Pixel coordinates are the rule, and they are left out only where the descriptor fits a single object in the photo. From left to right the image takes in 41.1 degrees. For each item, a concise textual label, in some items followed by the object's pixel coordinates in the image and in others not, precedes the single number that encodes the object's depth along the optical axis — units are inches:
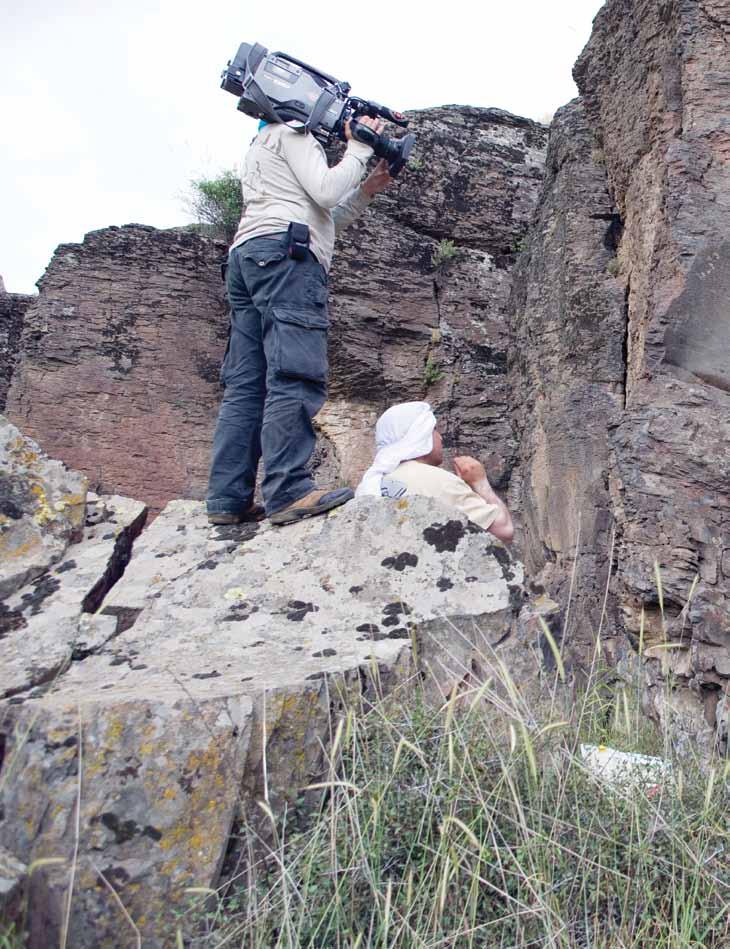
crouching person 141.9
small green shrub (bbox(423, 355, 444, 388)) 277.6
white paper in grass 88.7
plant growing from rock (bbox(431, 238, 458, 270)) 285.4
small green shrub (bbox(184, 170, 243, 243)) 348.9
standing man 150.1
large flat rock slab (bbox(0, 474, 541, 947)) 82.0
